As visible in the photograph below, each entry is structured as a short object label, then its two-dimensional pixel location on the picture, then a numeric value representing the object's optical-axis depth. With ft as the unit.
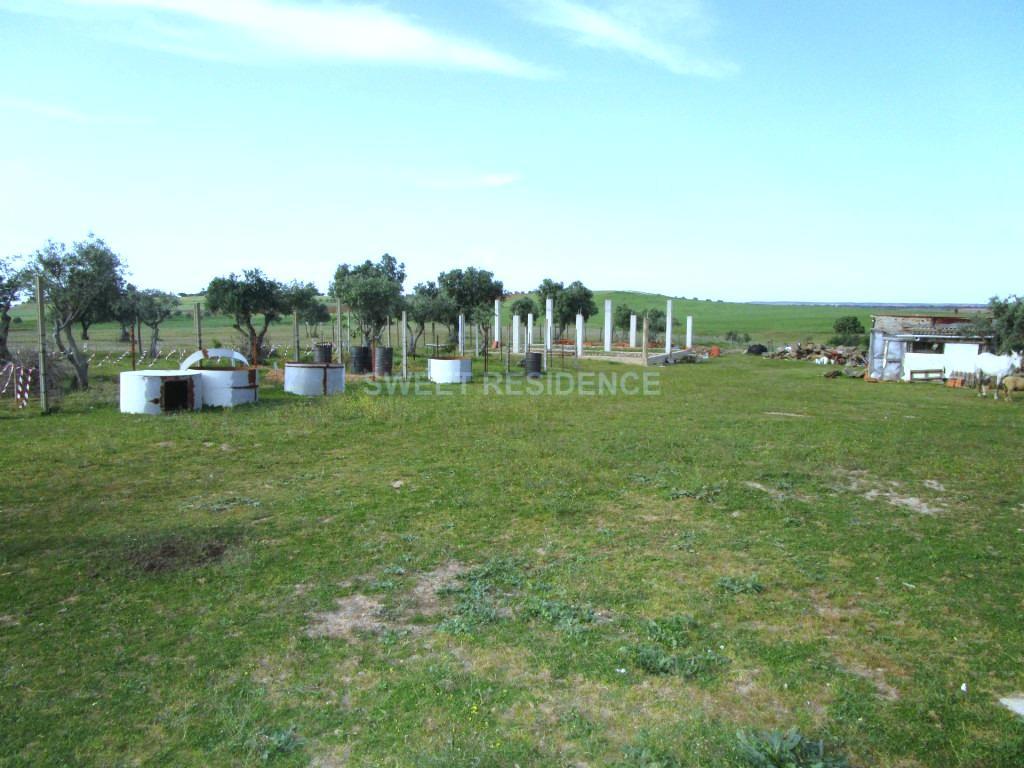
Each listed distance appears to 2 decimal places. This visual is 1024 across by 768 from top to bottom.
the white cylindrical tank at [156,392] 45.60
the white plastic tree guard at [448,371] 73.05
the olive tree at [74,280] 59.57
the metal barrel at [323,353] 81.08
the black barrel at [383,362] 77.20
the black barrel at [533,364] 85.43
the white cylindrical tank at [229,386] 49.75
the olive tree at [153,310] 100.95
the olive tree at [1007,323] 64.75
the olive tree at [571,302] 161.07
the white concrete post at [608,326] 125.66
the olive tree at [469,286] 168.66
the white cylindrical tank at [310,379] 59.67
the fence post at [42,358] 43.99
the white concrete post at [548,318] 109.74
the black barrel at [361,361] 78.89
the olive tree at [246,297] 91.04
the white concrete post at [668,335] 122.83
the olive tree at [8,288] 60.54
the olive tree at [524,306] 158.71
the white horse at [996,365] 77.94
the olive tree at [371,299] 93.49
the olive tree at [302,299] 98.63
